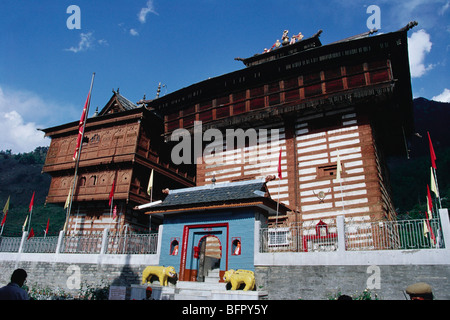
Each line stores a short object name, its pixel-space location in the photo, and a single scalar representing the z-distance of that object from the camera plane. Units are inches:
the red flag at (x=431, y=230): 387.5
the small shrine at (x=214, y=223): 484.7
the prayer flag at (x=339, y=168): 571.4
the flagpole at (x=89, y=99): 858.7
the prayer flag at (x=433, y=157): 500.1
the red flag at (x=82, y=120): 844.6
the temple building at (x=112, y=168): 902.4
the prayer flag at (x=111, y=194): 865.7
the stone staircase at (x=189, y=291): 402.3
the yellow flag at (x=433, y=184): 486.3
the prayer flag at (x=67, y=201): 908.1
